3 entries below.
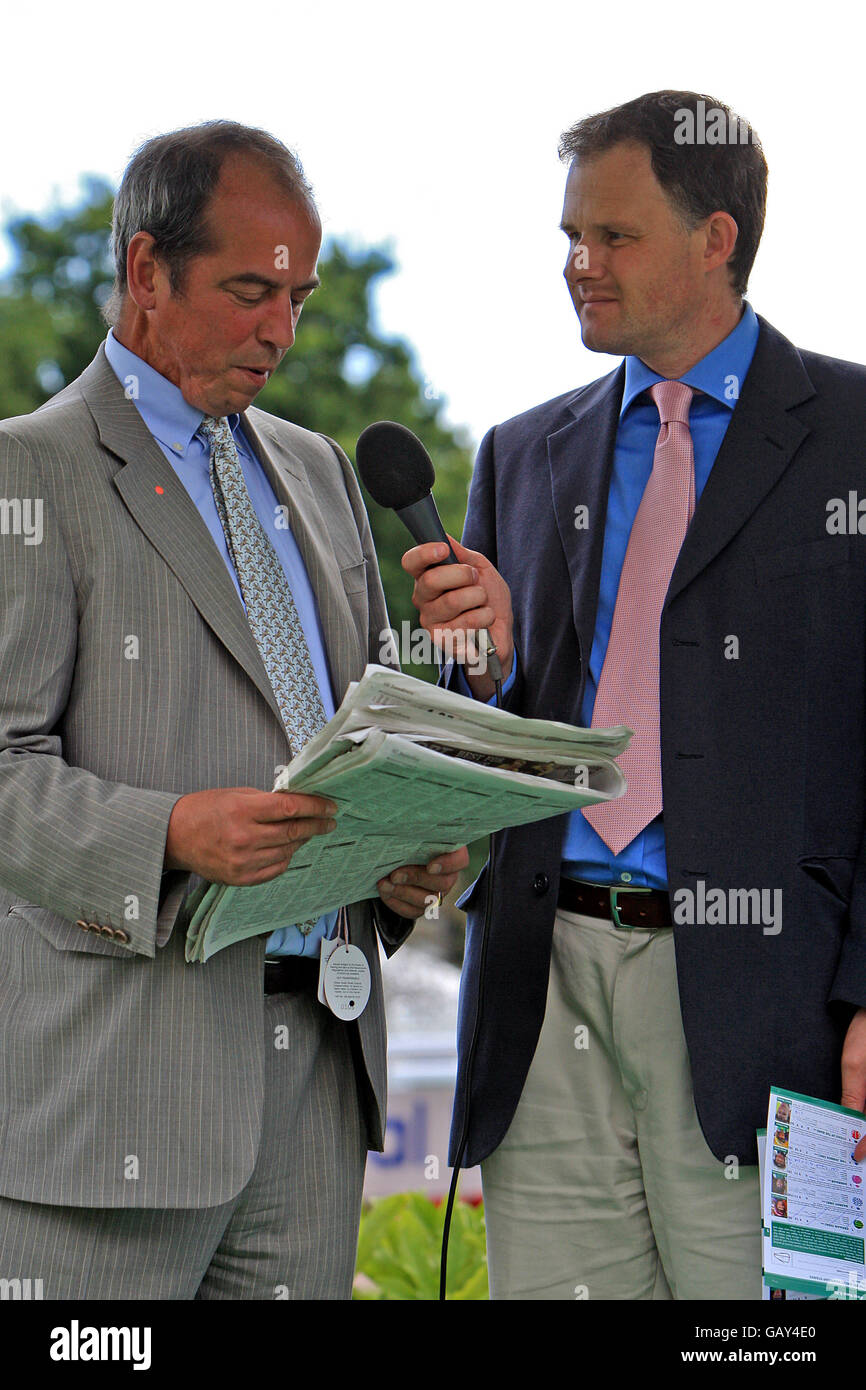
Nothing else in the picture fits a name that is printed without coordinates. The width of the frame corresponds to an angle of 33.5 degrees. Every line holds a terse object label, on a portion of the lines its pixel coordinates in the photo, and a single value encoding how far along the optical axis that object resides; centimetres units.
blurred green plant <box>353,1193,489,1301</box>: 394
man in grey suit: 204
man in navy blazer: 237
